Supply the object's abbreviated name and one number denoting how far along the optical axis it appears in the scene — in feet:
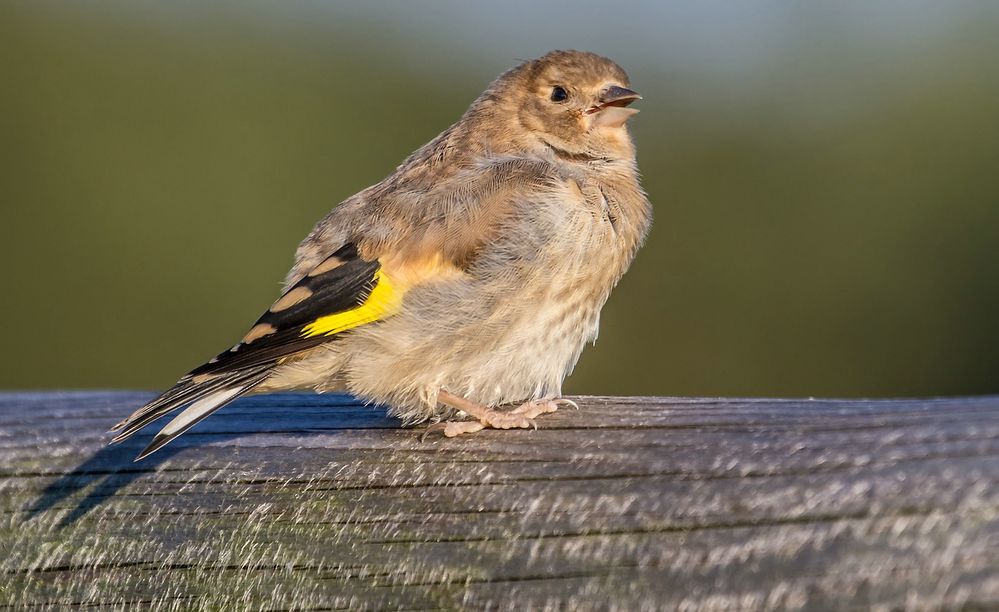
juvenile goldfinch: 11.95
